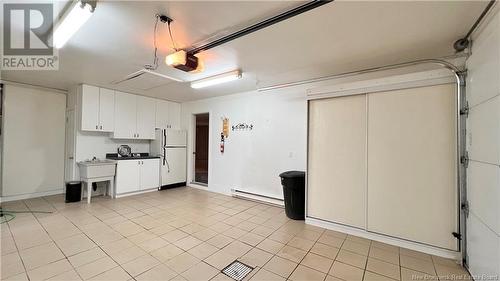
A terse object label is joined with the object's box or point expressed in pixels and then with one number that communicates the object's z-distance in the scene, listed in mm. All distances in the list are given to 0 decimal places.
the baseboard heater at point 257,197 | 4475
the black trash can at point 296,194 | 3717
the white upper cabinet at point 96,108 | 4629
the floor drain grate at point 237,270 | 2141
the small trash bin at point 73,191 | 4438
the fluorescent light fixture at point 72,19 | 1839
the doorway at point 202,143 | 9839
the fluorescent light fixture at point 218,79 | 3669
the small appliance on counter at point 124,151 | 5511
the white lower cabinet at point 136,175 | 4957
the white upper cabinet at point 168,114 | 6077
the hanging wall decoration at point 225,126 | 5465
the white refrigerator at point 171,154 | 5789
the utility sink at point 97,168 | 4469
